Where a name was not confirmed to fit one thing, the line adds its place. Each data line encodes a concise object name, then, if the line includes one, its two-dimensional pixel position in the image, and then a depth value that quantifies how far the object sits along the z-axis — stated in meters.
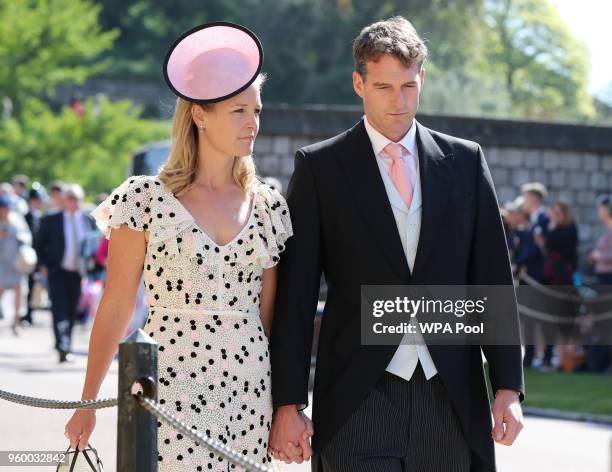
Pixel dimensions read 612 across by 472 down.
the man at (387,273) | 4.65
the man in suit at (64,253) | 14.71
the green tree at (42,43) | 34.50
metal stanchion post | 3.63
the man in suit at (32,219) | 19.86
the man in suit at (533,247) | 14.66
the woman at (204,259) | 4.56
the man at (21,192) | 20.59
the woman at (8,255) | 17.83
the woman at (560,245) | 14.53
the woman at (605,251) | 13.91
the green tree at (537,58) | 73.81
